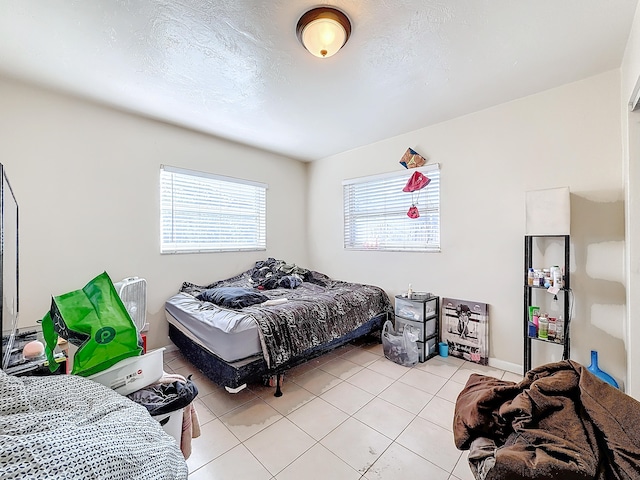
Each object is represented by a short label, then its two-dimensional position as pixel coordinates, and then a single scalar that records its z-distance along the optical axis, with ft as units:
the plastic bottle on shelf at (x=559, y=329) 6.96
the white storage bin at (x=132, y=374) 3.83
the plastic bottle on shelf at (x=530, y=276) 7.25
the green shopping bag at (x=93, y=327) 3.70
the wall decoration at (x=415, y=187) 10.15
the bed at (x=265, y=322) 6.65
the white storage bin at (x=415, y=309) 9.11
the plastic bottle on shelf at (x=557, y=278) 6.79
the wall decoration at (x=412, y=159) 10.19
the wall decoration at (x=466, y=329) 8.80
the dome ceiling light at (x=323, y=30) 4.89
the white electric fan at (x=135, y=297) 6.30
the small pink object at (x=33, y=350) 4.21
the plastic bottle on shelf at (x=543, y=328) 7.13
